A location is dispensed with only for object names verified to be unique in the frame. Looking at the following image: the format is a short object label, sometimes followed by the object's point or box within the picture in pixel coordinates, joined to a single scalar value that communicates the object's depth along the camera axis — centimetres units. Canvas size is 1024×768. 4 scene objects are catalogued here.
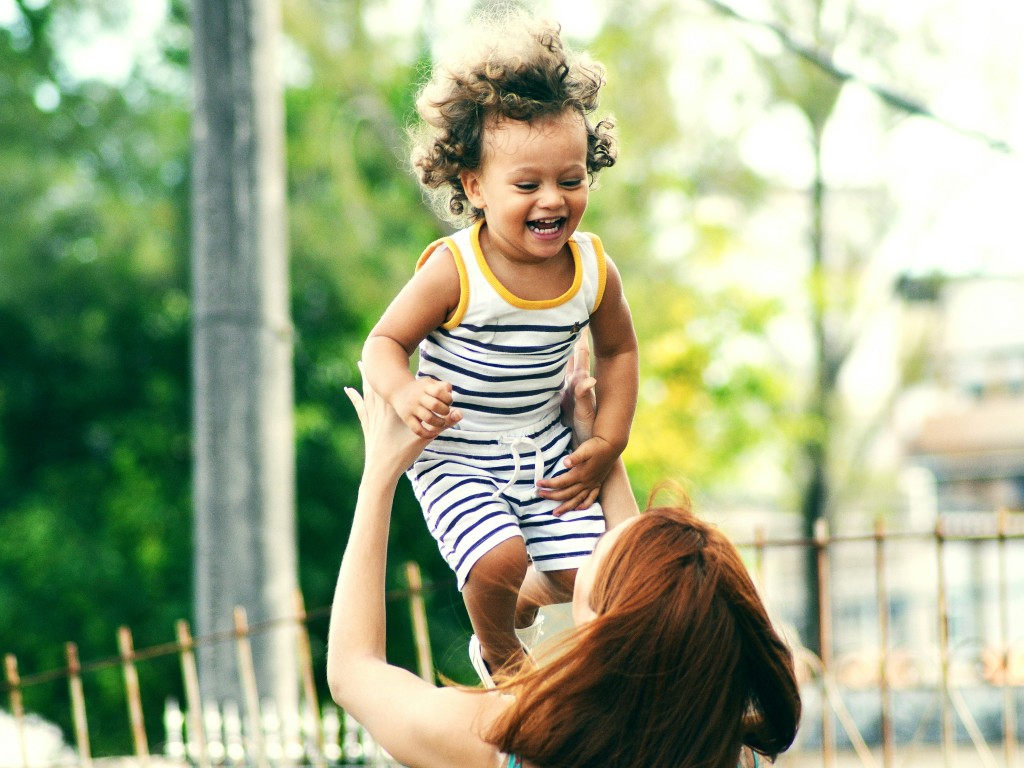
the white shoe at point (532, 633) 461
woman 410
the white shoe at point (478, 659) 443
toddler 428
